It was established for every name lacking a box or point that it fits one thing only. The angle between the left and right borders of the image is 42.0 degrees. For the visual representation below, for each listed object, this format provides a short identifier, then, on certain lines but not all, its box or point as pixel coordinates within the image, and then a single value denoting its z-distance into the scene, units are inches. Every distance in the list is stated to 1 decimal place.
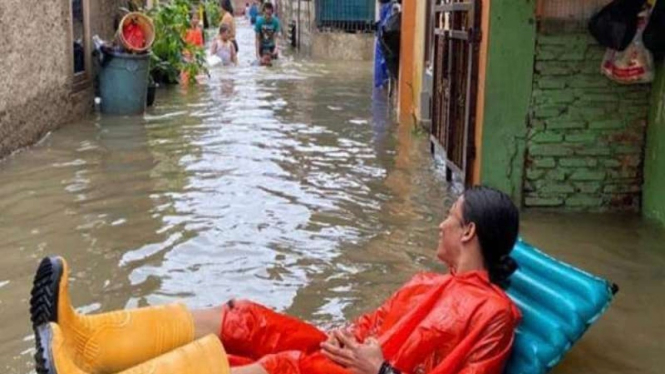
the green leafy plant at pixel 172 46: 519.2
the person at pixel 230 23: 767.7
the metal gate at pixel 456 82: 242.2
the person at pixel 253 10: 1214.3
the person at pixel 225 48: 758.5
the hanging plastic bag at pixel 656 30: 214.8
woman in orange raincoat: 102.7
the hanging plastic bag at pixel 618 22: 217.0
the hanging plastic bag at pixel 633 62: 219.8
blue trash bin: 416.8
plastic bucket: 422.6
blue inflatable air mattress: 121.9
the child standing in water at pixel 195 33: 566.7
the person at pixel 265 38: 794.6
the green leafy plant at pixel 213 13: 1090.1
